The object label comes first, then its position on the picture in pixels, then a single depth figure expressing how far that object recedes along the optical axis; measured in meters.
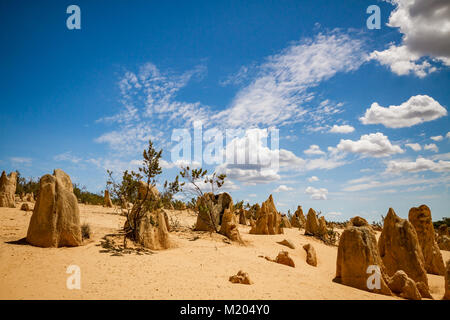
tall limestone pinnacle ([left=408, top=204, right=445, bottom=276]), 11.88
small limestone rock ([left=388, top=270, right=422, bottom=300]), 6.93
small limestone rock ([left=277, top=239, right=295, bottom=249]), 13.94
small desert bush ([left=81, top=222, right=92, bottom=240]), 9.14
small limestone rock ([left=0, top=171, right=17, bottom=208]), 17.41
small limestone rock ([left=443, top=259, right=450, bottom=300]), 6.66
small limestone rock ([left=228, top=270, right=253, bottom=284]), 6.55
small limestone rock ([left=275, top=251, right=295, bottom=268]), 9.67
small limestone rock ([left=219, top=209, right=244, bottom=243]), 13.18
